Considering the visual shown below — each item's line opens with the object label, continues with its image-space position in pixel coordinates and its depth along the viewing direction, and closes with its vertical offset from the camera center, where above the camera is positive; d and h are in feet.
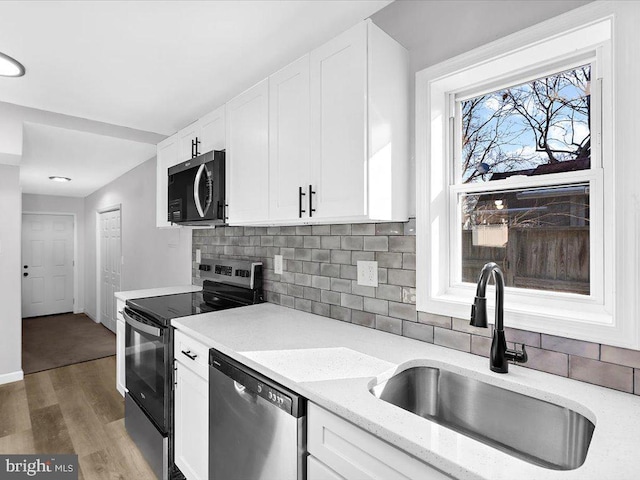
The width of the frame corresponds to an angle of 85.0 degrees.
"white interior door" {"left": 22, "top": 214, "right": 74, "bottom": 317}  19.34 -1.28
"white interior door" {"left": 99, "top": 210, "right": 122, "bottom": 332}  16.80 -1.13
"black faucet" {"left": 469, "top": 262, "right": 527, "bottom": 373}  3.61 -0.84
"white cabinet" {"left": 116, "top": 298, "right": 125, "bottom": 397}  8.72 -2.75
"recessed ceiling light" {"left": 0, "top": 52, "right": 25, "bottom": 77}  6.43 +3.37
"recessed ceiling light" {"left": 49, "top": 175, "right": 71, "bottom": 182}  15.28 +2.83
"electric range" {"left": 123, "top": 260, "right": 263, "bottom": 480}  6.22 -2.01
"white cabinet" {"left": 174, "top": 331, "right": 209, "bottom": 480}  5.28 -2.68
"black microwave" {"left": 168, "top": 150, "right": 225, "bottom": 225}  7.09 +1.13
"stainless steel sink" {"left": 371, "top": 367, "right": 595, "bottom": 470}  3.19 -1.81
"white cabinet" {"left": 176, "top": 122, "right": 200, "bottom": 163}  8.25 +2.45
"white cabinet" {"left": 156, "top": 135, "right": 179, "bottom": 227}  9.36 +1.93
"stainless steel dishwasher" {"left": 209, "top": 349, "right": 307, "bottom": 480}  3.65 -2.19
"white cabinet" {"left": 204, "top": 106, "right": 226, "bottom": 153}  7.31 +2.41
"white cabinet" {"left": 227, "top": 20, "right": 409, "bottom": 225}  4.54 +1.56
